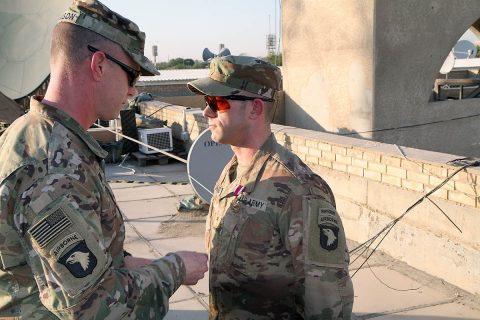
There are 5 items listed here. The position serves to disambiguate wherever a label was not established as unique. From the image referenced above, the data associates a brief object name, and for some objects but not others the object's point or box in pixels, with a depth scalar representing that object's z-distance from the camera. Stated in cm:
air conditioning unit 1166
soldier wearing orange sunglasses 223
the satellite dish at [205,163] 714
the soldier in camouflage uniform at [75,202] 164
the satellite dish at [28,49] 796
